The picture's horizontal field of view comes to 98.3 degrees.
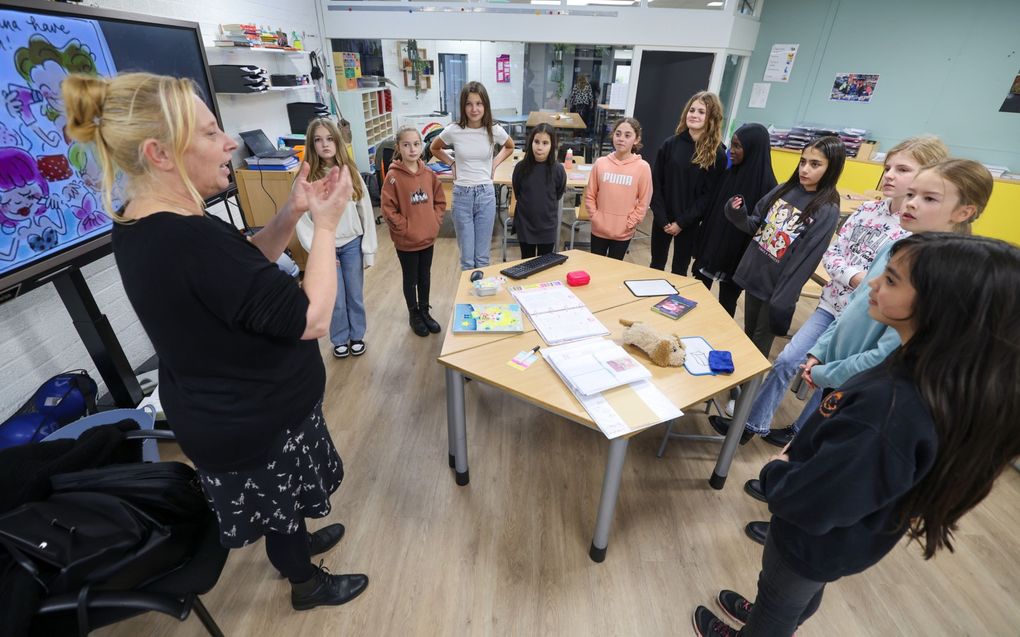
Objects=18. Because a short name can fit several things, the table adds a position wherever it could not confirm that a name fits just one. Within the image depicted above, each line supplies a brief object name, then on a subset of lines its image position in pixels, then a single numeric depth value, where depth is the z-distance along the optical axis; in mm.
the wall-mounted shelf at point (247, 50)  3386
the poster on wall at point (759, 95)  5332
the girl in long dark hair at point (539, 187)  3070
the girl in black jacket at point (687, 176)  2821
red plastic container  2281
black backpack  1008
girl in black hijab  2623
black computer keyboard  2340
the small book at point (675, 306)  2028
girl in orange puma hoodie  2957
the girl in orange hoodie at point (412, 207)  2746
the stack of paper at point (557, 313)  1859
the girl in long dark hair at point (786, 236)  2016
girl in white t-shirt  3031
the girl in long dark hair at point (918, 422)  785
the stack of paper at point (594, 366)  1547
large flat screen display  1509
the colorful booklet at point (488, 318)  1888
